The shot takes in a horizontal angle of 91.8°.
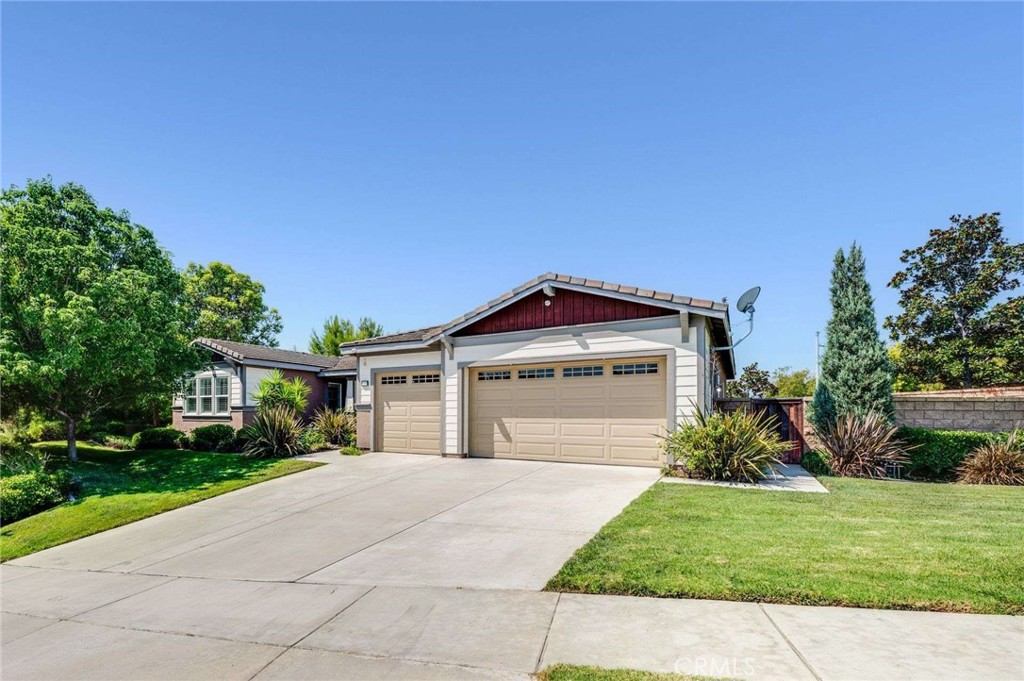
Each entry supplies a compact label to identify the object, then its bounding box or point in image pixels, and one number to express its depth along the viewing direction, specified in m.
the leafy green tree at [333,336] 32.59
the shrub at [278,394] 17.52
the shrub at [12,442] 11.54
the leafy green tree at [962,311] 19.89
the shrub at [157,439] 17.91
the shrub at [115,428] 21.05
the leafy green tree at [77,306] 11.05
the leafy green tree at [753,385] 29.34
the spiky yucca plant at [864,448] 11.07
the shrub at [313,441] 15.66
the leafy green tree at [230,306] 34.59
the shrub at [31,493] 9.24
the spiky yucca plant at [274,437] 14.70
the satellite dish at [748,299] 12.95
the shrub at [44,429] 14.58
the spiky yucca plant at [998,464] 10.37
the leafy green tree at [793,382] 28.95
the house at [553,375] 11.27
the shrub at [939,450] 11.05
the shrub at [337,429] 16.66
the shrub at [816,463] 11.52
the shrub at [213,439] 16.30
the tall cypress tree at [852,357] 11.90
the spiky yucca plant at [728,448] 9.72
